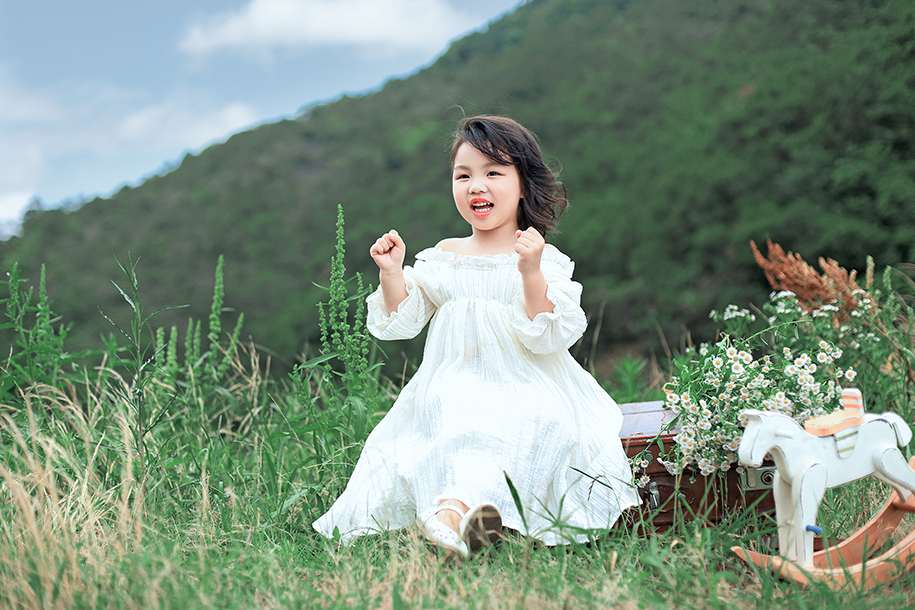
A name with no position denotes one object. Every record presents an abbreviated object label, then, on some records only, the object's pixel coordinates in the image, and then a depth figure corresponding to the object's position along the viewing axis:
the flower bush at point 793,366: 2.15
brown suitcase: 2.22
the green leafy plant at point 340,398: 2.64
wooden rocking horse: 1.83
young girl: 2.12
